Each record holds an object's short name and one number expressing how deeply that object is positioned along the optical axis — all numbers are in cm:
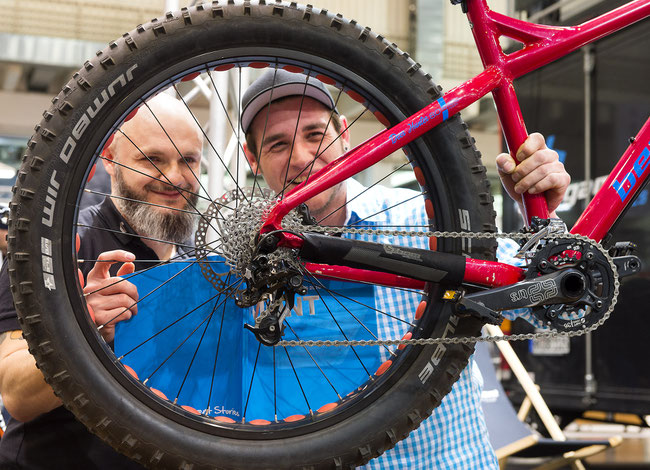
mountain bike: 106
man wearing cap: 127
